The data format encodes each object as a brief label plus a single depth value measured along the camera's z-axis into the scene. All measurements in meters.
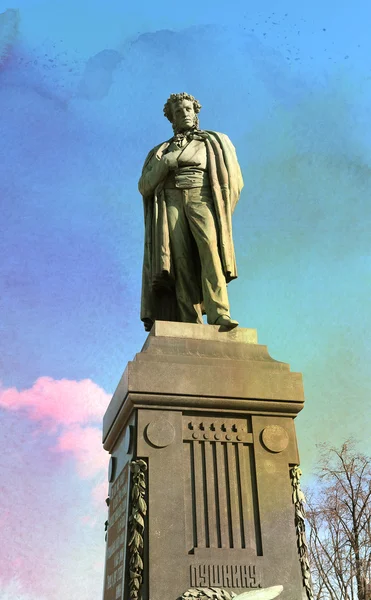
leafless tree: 26.27
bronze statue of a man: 9.54
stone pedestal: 7.28
